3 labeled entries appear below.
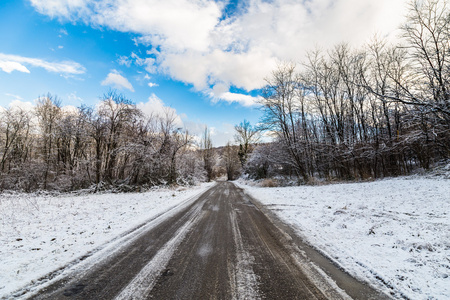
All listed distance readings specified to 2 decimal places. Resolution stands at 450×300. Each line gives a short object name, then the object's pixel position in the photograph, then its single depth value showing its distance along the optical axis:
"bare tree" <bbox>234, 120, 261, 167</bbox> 40.23
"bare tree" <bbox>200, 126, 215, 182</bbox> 44.83
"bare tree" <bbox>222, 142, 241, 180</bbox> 50.38
